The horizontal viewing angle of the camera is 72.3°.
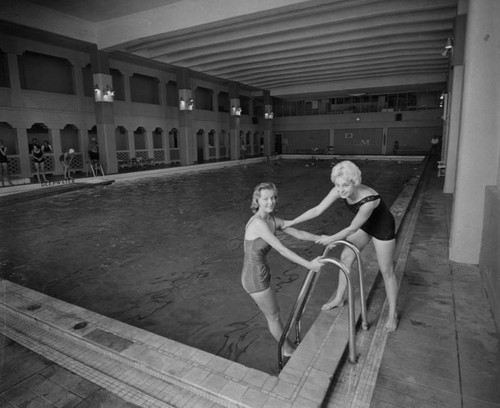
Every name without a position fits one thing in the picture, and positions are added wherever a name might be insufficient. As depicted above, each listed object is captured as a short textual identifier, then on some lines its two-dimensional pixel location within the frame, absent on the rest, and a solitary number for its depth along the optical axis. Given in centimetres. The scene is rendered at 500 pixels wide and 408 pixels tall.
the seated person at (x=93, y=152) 1669
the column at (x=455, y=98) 1035
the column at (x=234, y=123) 2575
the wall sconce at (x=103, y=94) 1633
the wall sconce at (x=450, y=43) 1165
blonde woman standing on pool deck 288
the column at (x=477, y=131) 434
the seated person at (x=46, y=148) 1497
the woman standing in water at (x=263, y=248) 264
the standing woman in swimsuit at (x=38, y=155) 1369
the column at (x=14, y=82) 1477
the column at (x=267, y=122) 3031
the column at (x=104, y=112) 1584
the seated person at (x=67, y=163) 1545
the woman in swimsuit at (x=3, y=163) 1239
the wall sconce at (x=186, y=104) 2106
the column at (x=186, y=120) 2066
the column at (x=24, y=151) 1563
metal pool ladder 262
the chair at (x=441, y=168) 1423
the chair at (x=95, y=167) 1698
